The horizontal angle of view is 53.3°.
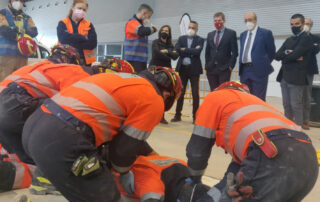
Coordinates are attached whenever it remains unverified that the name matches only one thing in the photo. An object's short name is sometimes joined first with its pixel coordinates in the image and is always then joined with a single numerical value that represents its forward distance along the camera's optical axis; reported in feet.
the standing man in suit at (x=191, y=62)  18.58
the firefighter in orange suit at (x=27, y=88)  7.76
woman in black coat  18.08
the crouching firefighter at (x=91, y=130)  5.77
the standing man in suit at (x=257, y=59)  15.30
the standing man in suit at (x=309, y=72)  18.37
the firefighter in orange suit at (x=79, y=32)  13.84
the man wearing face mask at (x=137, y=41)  16.08
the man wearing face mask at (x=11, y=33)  15.60
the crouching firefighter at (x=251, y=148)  5.40
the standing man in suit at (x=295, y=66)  16.88
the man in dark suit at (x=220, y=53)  17.39
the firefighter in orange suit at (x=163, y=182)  6.95
